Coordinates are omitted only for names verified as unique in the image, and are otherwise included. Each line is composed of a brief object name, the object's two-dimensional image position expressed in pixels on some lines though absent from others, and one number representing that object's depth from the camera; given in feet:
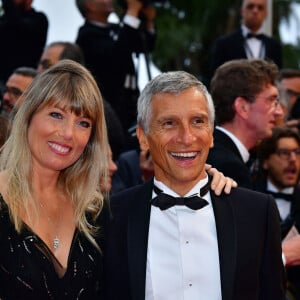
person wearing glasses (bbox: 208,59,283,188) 16.19
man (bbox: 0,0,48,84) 23.09
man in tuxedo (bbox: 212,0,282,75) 26.35
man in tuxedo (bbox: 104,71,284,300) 11.19
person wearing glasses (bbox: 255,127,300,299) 21.42
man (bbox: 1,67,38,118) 19.97
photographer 21.79
